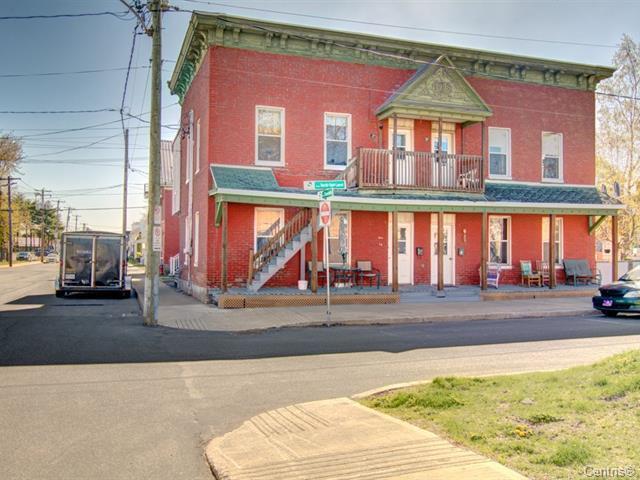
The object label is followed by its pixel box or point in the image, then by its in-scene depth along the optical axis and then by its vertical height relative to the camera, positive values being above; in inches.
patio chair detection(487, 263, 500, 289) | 812.6 -34.5
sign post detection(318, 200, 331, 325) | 541.6 +35.9
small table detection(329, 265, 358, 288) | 749.9 -32.8
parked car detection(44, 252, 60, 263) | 3311.3 -52.3
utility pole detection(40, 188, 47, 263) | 3251.0 +80.8
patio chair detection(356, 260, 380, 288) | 764.6 -29.1
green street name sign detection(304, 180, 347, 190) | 535.5 +63.9
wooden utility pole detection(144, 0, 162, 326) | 532.1 +75.7
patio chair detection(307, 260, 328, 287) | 741.3 -28.3
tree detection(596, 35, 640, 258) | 1323.8 +289.9
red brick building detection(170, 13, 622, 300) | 714.8 +140.3
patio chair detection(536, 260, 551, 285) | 850.1 -28.4
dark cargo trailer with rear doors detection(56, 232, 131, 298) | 852.0 -20.4
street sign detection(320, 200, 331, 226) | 541.5 +36.8
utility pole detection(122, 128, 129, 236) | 1333.7 +172.6
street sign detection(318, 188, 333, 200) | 541.0 +55.7
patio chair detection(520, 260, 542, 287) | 839.7 -35.3
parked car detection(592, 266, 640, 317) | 618.8 -51.5
